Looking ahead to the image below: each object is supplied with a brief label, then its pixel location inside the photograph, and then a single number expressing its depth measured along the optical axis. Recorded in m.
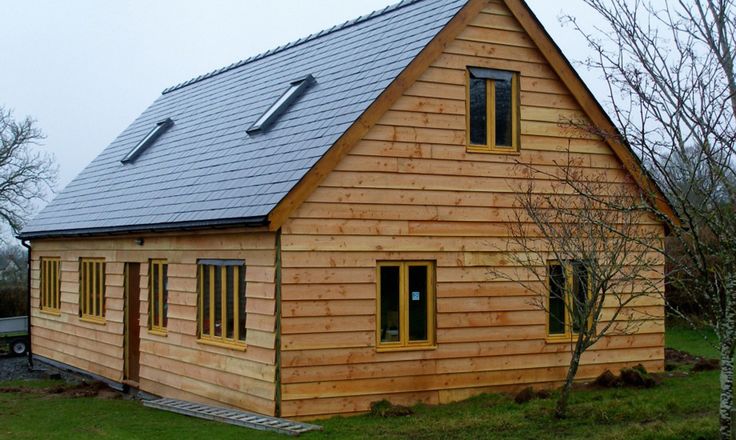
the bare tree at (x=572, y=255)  13.02
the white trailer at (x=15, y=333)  27.56
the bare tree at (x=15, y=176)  47.22
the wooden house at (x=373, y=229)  13.88
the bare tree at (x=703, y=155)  9.47
